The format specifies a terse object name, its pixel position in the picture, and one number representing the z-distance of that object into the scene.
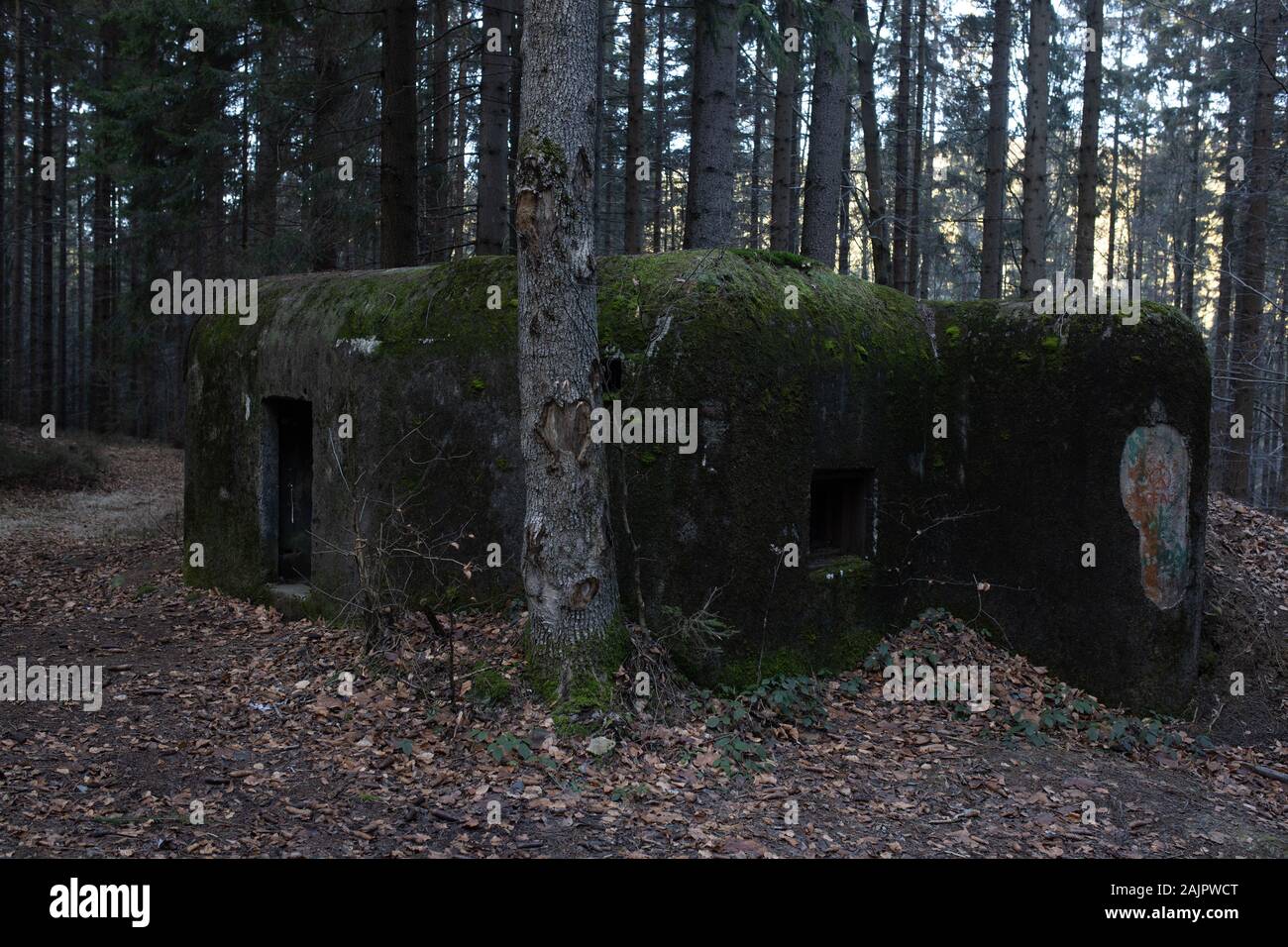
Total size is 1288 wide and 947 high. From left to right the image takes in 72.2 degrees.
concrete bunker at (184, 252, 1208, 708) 6.18
